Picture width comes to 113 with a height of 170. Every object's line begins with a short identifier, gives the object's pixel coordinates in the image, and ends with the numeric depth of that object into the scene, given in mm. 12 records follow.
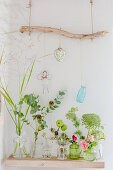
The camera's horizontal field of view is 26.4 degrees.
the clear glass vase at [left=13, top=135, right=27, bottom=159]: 1665
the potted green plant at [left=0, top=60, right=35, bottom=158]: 1675
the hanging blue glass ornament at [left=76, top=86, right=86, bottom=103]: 1691
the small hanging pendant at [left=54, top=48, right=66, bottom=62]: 1736
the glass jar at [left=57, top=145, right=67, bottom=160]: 1622
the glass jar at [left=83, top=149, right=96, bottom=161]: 1582
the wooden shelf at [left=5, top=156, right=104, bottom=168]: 1558
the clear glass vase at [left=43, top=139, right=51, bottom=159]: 1646
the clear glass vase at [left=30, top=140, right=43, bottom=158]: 1672
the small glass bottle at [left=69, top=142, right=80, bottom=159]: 1626
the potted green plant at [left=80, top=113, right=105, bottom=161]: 1575
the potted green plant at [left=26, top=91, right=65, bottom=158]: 1677
